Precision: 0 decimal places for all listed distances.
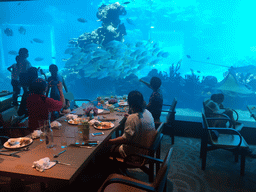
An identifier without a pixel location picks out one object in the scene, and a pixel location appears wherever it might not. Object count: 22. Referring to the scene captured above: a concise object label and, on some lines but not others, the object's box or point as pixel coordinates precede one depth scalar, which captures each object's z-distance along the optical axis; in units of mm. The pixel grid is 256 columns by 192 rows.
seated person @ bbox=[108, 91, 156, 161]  2078
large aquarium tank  9281
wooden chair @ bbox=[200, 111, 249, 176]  2795
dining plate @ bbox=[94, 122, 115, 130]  2277
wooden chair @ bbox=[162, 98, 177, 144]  3920
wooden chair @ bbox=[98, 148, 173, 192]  1247
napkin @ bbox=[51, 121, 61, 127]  2239
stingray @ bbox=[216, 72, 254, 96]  5852
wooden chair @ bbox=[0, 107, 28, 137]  2410
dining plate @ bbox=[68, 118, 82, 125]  2398
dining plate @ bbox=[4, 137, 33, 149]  1651
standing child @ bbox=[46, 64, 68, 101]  3725
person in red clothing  2373
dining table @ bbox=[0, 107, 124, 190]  1250
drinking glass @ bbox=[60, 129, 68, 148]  1757
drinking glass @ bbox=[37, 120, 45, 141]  1772
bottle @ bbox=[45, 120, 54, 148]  1744
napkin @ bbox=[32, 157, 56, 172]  1304
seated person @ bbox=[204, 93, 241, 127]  3436
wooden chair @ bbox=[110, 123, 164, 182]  1965
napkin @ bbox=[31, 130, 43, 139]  1904
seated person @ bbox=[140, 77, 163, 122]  3680
